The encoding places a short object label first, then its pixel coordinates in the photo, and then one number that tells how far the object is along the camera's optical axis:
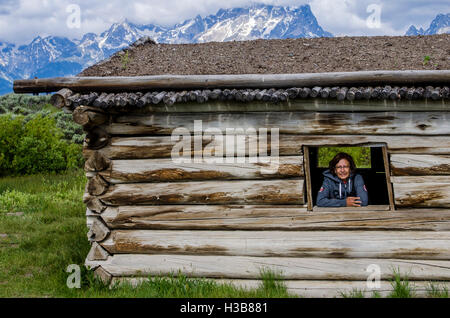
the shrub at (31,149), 19.81
